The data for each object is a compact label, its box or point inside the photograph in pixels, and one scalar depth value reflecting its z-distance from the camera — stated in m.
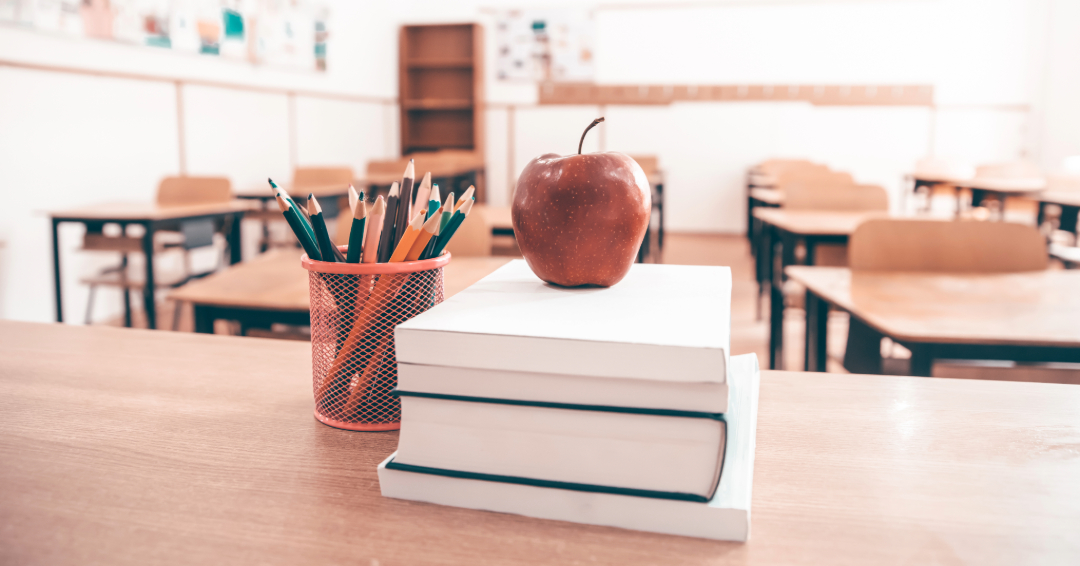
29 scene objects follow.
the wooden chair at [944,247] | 1.89
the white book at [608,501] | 0.40
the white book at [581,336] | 0.38
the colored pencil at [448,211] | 0.54
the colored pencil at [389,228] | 0.55
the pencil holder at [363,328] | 0.54
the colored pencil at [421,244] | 0.54
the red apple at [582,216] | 0.53
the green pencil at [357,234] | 0.52
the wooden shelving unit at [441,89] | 7.94
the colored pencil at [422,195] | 0.59
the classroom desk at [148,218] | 2.95
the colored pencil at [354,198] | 0.54
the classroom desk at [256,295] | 1.45
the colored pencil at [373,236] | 0.54
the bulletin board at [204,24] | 3.68
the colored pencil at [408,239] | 0.53
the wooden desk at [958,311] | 1.14
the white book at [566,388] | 0.39
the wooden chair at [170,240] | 3.11
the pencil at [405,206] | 0.56
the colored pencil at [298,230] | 0.52
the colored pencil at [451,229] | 0.56
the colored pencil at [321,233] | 0.53
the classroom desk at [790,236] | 2.48
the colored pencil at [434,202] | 0.56
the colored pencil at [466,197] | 0.55
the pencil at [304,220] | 0.54
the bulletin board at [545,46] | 7.81
